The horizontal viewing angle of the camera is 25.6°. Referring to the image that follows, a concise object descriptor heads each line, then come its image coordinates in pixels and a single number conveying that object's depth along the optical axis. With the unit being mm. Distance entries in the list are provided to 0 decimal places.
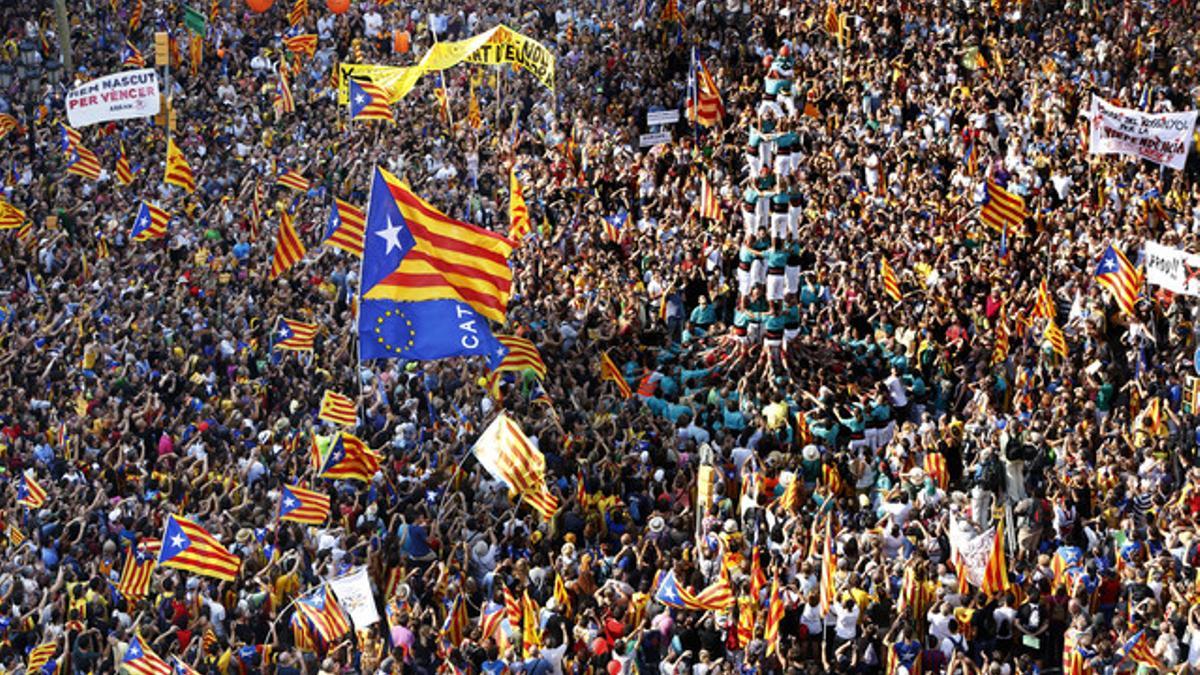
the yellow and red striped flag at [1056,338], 33406
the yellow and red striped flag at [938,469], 30938
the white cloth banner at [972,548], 27398
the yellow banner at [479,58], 44625
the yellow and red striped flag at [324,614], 28297
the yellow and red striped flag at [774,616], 26469
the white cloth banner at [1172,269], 32125
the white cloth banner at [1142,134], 36938
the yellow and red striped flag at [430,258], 30219
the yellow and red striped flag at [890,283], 36875
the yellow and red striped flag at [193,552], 29797
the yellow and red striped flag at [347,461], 32125
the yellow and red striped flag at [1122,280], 33594
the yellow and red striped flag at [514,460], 30219
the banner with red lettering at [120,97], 47188
